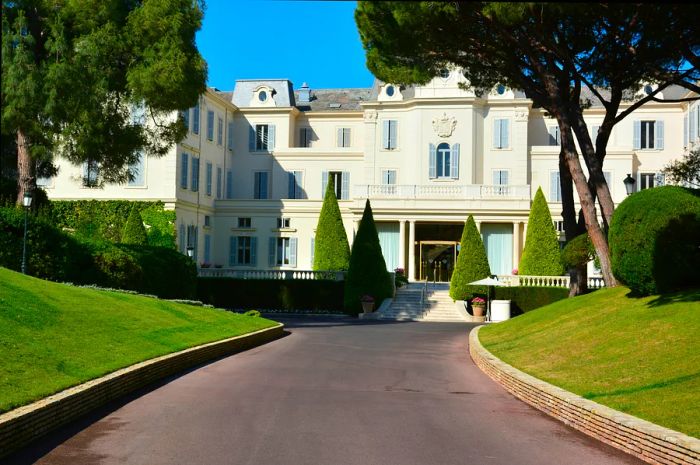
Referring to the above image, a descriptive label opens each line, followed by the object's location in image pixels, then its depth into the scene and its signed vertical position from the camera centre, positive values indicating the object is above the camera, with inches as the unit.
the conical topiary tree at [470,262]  1535.4 +6.0
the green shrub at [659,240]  631.8 +23.2
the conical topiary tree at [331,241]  1702.8 +45.4
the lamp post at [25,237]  788.0 +17.9
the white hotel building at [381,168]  1871.3 +249.5
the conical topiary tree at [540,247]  1689.2 +41.7
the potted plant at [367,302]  1487.7 -72.2
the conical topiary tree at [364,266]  1508.4 -6.2
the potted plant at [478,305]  1470.2 -72.1
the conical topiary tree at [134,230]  1576.0 +54.3
